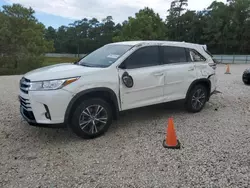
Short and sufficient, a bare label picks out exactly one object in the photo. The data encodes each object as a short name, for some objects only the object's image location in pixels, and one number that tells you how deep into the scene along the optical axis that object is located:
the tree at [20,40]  23.91
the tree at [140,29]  34.66
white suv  3.61
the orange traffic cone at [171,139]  3.74
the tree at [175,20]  60.19
